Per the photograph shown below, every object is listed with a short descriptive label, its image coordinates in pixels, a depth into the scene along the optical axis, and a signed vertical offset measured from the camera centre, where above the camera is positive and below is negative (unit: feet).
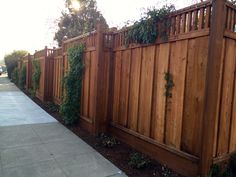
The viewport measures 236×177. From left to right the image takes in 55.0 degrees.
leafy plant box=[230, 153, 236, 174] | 11.02 -4.37
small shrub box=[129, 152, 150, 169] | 11.79 -4.85
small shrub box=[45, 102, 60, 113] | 25.89 -4.62
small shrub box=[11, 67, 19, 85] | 59.16 -2.55
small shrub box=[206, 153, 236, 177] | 10.03 -4.51
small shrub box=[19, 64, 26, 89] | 48.18 -2.10
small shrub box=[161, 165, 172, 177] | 11.14 -5.02
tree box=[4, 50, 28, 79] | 70.34 +2.58
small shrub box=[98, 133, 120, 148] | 14.85 -4.83
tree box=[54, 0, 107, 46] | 73.72 +16.66
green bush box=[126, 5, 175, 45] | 11.71 +2.47
